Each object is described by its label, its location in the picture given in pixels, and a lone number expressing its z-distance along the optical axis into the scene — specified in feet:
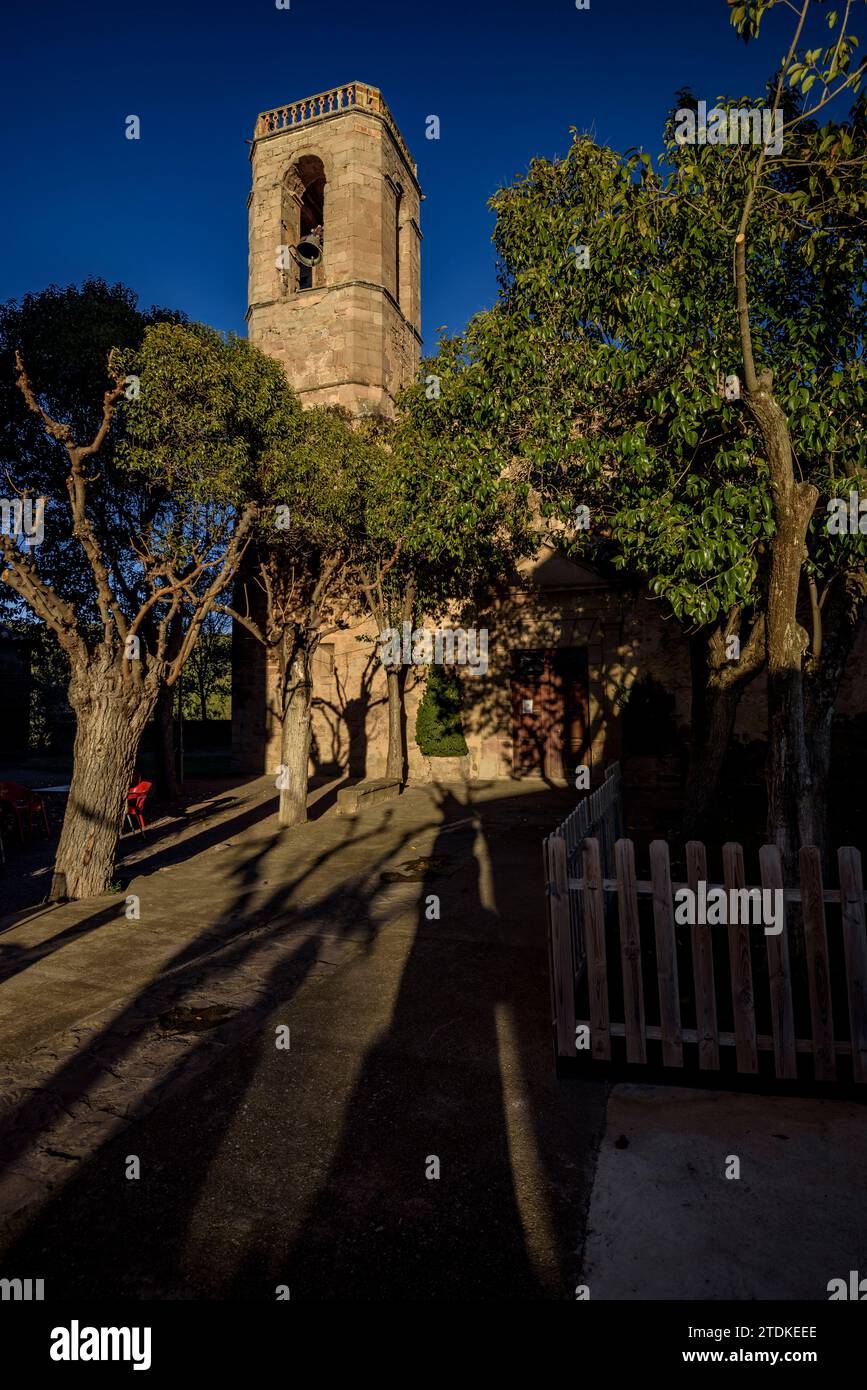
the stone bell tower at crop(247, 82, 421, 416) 67.56
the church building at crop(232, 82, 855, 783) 56.34
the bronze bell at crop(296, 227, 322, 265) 73.10
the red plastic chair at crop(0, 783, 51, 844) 37.96
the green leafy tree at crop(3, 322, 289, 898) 26.81
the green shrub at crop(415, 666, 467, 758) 59.11
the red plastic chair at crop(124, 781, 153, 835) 39.17
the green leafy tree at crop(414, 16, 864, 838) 20.13
